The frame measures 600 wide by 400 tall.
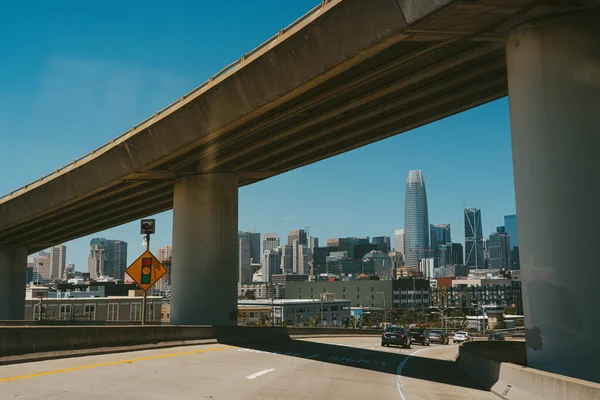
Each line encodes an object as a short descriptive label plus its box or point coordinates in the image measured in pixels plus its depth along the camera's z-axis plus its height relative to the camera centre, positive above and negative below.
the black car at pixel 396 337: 36.31 -3.46
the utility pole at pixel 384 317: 158.25 -9.64
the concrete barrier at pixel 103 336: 15.60 -1.76
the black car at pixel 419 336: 47.96 -4.53
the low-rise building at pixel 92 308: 106.94 -4.16
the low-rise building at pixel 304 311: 151.25 -7.74
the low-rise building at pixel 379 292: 187.88 -3.46
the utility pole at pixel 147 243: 23.54 +1.74
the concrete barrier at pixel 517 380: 9.56 -2.16
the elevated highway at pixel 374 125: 13.97 +7.05
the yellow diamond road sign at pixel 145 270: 22.64 +0.57
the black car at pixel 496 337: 59.70 -5.95
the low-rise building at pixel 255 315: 138.88 -7.90
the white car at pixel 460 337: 63.53 -6.21
